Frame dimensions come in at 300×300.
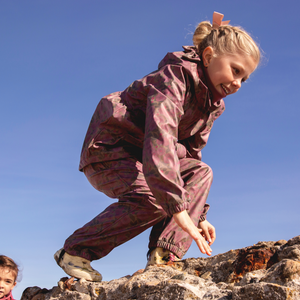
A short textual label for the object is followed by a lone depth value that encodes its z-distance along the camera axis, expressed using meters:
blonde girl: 2.81
